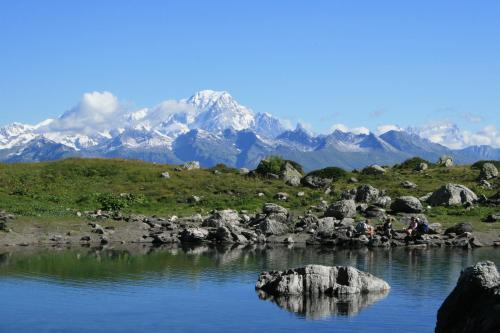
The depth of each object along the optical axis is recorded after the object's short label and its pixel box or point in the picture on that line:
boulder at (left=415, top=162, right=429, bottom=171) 133.62
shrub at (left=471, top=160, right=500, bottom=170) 128.05
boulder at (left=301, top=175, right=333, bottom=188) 113.12
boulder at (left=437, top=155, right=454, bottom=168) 139.46
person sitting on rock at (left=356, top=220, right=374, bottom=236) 76.25
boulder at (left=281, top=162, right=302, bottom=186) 114.25
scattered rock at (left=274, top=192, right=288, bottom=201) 101.75
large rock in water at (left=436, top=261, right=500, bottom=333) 31.48
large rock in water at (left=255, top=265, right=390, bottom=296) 46.81
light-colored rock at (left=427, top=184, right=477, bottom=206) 95.75
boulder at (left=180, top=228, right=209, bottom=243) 75.38
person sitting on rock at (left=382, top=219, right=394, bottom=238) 77.04
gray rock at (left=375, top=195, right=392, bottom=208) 93.94
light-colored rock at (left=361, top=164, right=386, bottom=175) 127.88
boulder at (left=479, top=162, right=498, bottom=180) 116.50
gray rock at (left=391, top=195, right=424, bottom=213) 89.00
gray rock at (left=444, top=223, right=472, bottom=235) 78.25
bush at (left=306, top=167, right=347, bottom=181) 121.65
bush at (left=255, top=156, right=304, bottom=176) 121.72
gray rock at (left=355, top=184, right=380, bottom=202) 98.81
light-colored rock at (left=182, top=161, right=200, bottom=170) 127.20
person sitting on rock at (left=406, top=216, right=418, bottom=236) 76.62
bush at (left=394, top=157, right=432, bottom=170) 139.75
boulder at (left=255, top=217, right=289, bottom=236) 78.81
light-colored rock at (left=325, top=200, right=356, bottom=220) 84.88
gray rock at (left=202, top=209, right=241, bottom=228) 81.12
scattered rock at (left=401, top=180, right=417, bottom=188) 112.14
